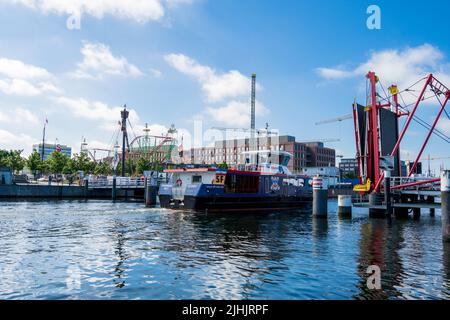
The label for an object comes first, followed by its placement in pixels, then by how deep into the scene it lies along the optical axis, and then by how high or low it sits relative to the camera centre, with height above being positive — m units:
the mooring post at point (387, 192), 30.86 -0.65
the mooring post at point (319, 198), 30.58 -1.25
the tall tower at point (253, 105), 145.38 +32.14
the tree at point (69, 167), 95.44 +3.68
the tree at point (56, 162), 91.19 +4.82
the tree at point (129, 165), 122.94 +5.80
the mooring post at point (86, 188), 59.69 -1.17
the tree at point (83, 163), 98.31 +4.96
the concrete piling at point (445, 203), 18.28 -0.92
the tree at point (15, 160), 87.48 +4.96
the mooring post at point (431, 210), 38.28 -2.73
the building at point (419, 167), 86.56 +4.43
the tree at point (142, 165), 106.19 +4.95
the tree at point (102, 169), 118.56 +4.09
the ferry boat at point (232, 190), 34.22 -0.74
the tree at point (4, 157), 87.41 +5.81
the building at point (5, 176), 58.53 +0.67
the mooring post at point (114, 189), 55.73 -1.22
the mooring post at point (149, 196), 43.62 -1.75
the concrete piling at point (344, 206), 33.28 -2.12
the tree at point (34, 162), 87.69 +4.58
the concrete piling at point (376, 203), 32.54 -1.70
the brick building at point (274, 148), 161.23 +15.80
